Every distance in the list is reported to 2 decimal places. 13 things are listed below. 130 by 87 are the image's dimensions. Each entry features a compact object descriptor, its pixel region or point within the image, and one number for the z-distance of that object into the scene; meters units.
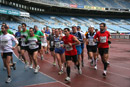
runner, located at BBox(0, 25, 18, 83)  6.76
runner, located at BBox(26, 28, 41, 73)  8.04
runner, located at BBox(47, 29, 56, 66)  9.73
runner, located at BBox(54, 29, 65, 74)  8.06
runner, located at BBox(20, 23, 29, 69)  9.06
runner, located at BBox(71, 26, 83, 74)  7.87
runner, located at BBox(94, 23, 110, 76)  7.50
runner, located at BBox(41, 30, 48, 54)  12.54
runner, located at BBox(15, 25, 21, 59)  10.13
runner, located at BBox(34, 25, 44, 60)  8.97
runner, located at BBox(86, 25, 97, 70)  9.27
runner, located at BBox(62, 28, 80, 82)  6.57
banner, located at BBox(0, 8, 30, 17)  34.29
